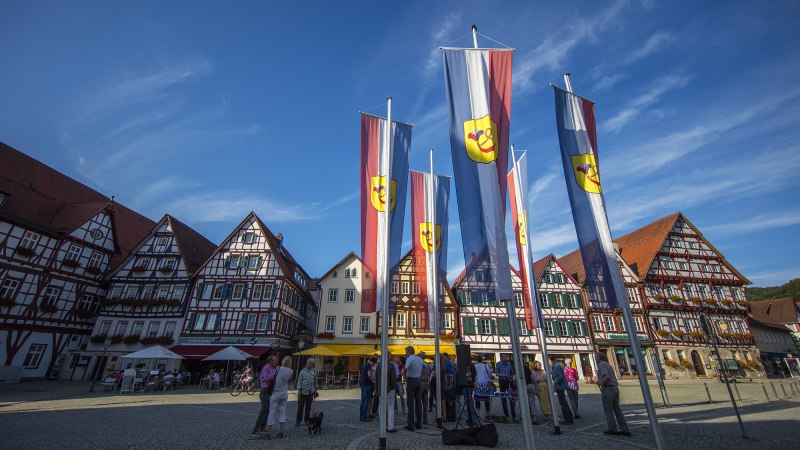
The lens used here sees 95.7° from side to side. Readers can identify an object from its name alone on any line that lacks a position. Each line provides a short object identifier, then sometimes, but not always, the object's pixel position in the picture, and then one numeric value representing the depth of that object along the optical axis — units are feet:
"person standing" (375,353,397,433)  28.60
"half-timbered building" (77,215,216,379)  94.27
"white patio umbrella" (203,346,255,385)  74.49
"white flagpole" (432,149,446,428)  30.48
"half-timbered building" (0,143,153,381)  82.99
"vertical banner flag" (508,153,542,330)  34.88
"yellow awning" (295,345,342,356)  81.00
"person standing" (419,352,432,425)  31.12
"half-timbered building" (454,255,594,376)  110.52
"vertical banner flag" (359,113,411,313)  28.96
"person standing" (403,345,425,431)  28.99
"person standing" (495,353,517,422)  36.04
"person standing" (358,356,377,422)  34.88
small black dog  27.76
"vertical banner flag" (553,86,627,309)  24.29
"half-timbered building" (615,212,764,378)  113.86
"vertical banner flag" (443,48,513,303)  22.00
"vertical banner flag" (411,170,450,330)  38.27
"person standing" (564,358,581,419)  36.38
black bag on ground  23.07
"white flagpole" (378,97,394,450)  22.40
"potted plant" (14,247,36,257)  84.05
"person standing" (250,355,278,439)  26.81
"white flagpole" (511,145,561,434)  31.66
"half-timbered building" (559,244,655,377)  111.14
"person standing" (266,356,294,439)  26.63
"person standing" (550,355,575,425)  32.83
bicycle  67.85
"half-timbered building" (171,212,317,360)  94.84
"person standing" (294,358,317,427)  29.84
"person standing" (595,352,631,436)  27.22
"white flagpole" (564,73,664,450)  18.98
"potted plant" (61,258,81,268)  93.98
